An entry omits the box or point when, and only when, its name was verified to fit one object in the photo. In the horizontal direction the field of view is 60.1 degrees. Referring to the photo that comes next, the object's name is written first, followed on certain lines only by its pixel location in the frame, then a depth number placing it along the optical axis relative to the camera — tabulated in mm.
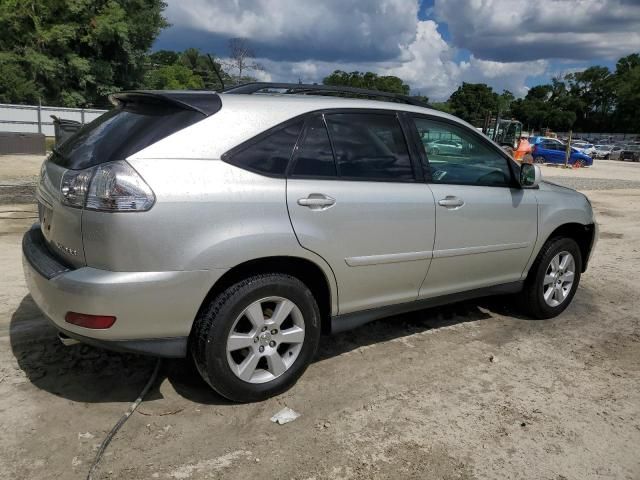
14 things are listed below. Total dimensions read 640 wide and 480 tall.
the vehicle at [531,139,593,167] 30891
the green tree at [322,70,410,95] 99331
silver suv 2648
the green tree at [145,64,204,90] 68162
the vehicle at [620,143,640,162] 43938
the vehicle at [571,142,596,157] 41644
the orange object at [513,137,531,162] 17703
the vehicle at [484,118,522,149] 33194
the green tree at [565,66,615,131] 104062
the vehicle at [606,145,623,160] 45831
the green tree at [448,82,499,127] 109056
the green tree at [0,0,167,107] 35750
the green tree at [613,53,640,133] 86188
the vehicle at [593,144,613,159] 46281
